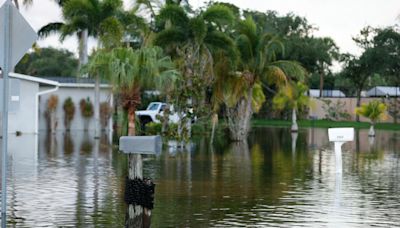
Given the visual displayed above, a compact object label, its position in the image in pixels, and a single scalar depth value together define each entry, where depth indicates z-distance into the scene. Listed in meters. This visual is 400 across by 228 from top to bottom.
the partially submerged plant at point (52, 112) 41.34
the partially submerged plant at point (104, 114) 42.10
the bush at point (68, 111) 42.00
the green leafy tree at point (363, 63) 62.38
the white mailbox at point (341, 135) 17.81
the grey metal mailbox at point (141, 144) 9.02
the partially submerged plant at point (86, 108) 42.31
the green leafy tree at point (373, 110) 42.06
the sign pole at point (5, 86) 8.55
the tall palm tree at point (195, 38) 28.92
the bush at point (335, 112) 66.03
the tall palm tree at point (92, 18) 33.75
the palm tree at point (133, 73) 21.73
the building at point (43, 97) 36.41
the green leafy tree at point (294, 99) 45.50
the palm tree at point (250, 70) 33.25
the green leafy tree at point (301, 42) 63.84
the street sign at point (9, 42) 8.65
